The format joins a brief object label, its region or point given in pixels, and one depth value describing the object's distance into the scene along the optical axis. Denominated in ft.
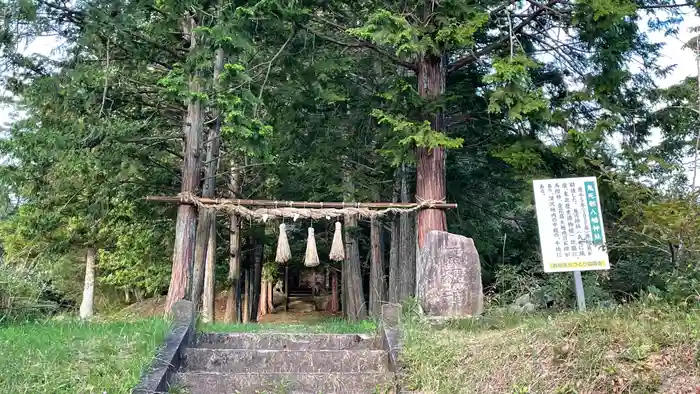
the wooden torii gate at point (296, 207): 29.63
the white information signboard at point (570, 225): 19.85
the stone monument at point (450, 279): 21.98
